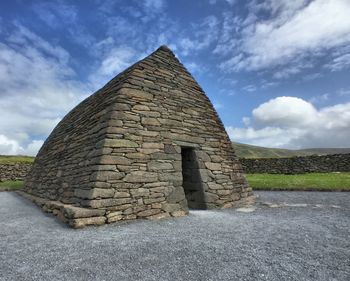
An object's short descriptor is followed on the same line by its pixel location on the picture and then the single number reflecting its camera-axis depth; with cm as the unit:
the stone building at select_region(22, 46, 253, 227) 684
